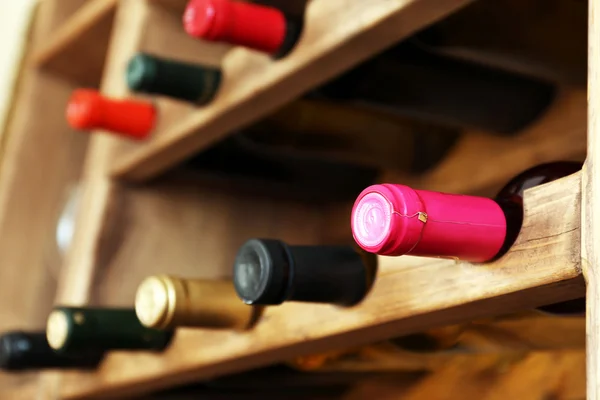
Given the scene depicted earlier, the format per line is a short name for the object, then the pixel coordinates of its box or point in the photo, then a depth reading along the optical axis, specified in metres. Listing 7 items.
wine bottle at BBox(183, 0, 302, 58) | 0.77
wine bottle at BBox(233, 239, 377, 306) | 0.69
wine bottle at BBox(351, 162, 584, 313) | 0.59
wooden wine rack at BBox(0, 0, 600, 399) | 0.62
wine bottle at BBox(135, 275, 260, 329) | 0.77
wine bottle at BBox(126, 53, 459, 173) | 0.95
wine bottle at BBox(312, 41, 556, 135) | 0.89
